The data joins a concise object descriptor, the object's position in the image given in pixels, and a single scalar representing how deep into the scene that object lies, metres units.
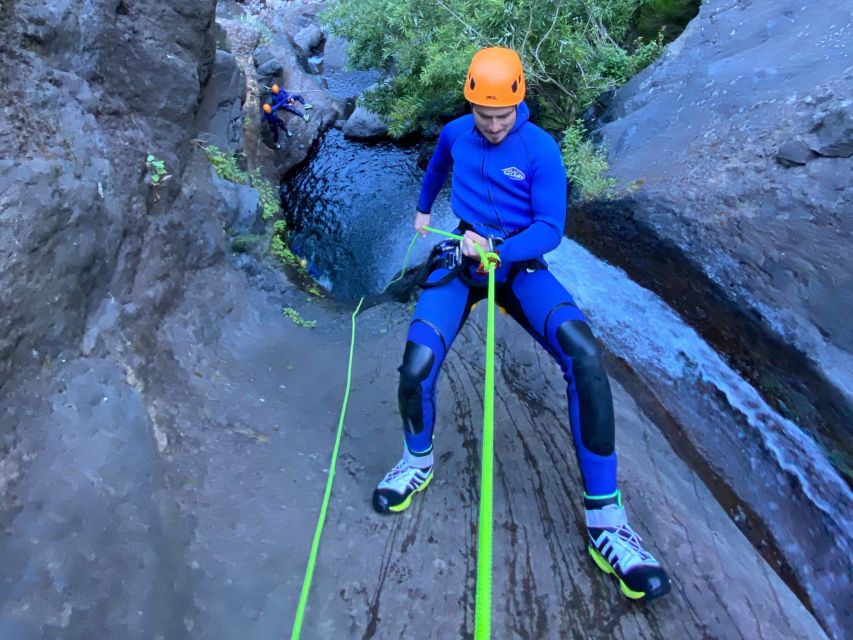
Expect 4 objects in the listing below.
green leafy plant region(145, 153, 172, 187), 3.55
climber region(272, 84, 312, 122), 7.96
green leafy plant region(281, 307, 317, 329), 4.04
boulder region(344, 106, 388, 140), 9.09
